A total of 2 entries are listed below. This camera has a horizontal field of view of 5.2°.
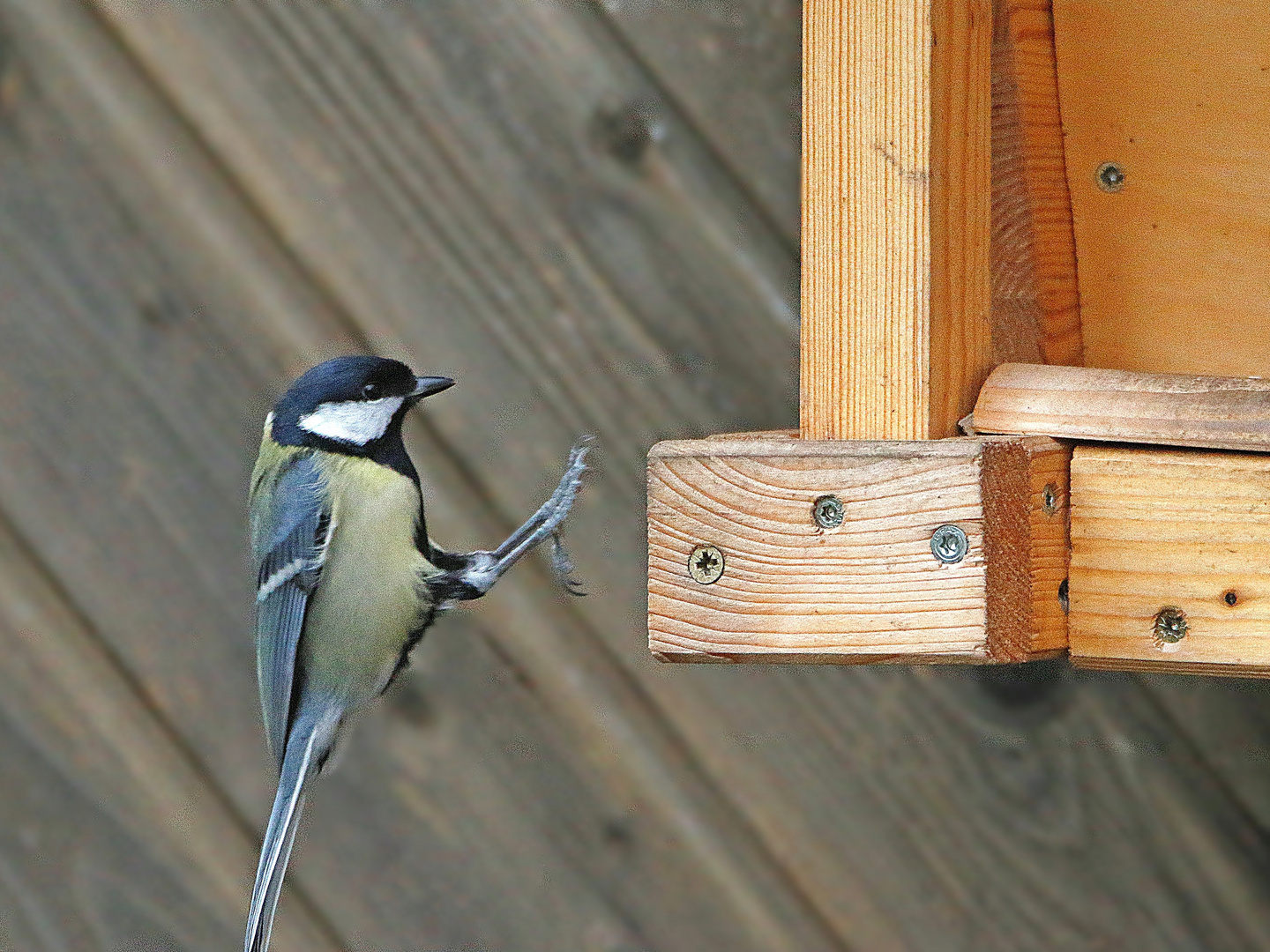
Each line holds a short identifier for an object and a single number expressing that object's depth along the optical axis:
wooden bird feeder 3.07
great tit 3.23
